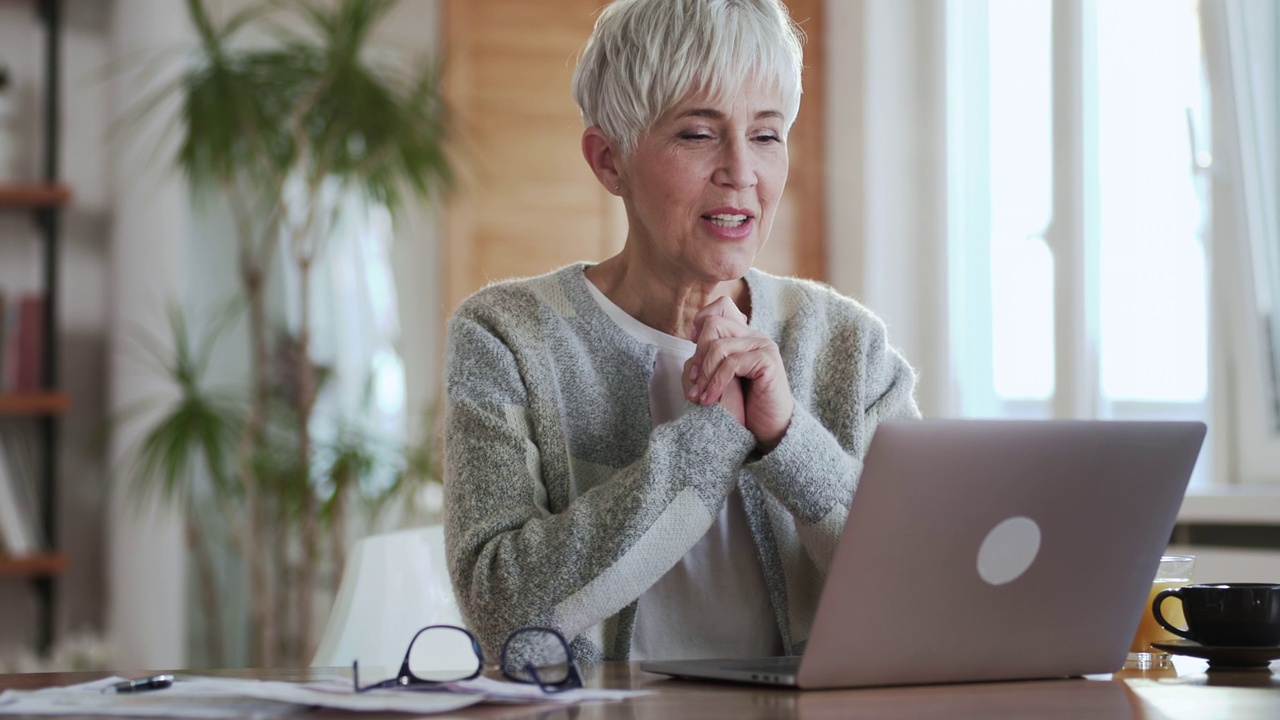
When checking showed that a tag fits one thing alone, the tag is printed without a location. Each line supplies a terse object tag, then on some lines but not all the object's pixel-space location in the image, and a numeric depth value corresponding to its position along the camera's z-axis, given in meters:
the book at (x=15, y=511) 3.75
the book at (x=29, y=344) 3.85
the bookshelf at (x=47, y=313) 3.91
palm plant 3.54
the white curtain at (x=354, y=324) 4.10
